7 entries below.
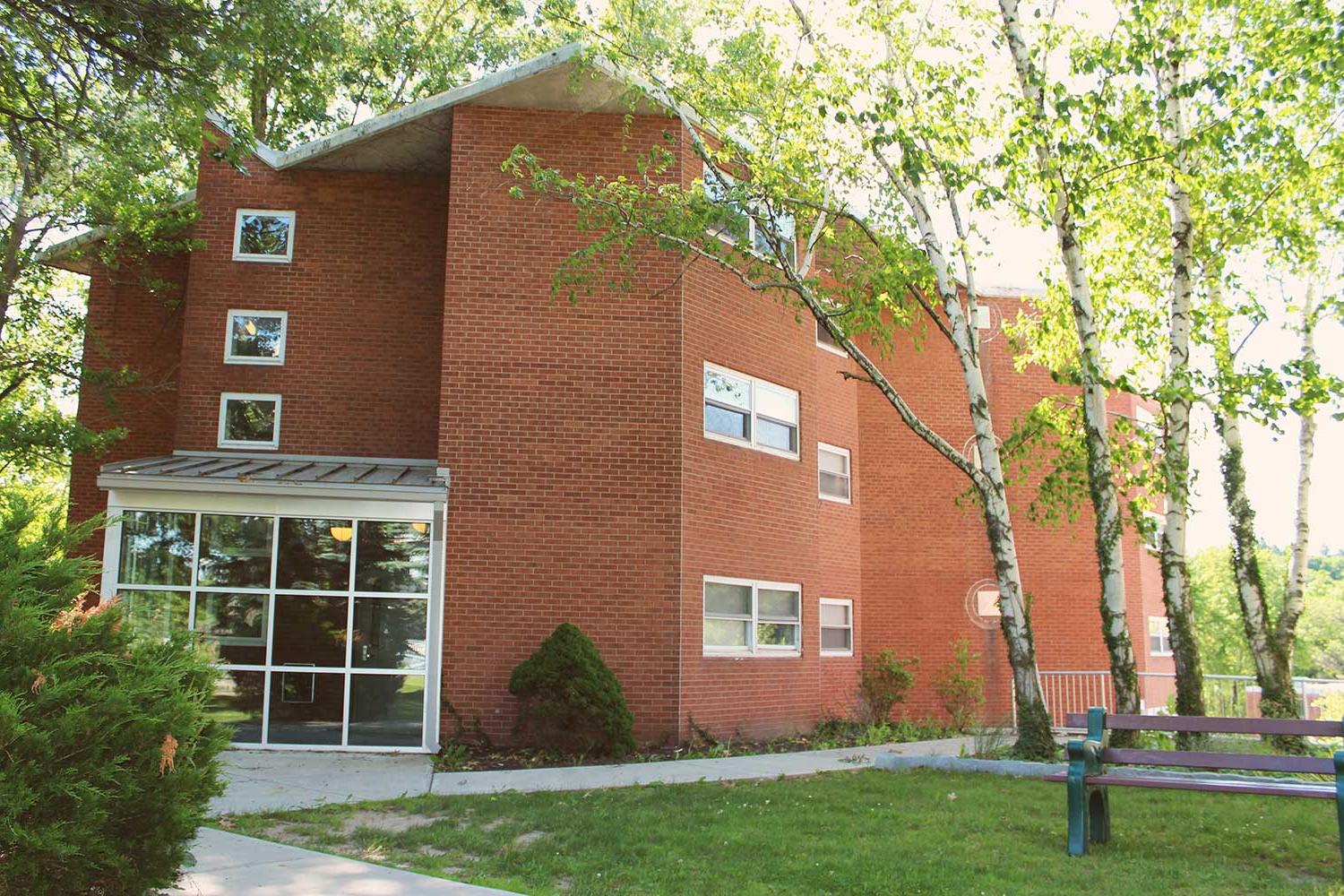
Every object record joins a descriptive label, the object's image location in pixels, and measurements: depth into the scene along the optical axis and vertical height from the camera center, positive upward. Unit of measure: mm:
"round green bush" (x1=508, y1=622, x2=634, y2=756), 12469 -948
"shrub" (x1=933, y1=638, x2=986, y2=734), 18250 -1093
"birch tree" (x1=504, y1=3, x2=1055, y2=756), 12086 +5011
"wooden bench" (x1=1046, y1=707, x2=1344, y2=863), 6973 -905
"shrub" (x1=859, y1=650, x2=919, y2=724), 17781 -1011
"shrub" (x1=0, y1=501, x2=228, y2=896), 4543 -562
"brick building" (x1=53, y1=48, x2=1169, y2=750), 12875 +2254
